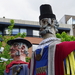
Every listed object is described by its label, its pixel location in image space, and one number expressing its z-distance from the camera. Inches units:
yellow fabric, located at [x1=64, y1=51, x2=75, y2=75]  157.1
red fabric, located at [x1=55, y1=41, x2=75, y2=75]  157.3
